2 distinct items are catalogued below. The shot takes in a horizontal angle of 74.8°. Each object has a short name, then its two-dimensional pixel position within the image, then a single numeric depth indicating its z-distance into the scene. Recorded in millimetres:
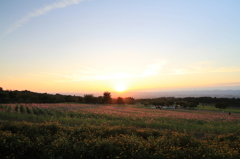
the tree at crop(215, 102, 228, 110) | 49344
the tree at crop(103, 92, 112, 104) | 73875
